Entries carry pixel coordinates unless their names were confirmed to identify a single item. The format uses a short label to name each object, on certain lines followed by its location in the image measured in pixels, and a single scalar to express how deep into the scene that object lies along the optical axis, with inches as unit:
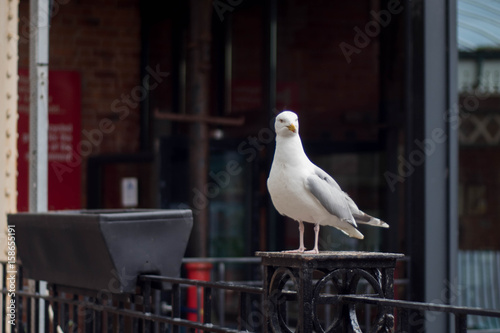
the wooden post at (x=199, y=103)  547.5
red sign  624.5
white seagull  180.5
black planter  220.2
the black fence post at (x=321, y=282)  170.0
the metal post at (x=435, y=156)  347.2
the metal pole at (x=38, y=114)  329.9
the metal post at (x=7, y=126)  348.8
